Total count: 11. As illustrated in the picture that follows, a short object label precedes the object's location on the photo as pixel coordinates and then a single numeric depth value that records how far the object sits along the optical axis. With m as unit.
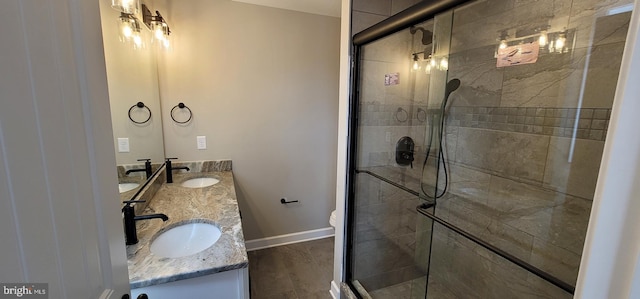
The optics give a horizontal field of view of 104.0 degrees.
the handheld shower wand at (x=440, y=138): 1.78
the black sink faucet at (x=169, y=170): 2.18
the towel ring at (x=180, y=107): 2.30
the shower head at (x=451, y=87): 1.78
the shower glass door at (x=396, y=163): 1.85
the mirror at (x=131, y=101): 1.34
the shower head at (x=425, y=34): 1.59
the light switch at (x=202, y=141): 2.42
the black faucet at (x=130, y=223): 1.19
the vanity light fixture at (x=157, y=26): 1.93
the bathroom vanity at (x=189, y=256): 1.04
